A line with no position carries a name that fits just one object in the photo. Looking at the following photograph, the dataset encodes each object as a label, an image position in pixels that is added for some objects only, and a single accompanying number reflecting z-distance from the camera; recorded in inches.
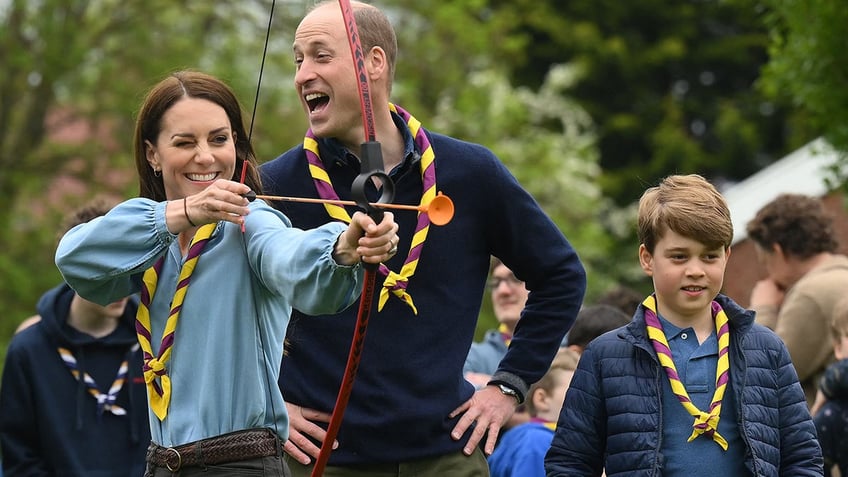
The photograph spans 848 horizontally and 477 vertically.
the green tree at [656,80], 2476.6
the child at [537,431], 508.1
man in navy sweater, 400.5
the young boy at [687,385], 370.0
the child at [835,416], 509.0
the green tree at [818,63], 695.1
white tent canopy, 1088.8
